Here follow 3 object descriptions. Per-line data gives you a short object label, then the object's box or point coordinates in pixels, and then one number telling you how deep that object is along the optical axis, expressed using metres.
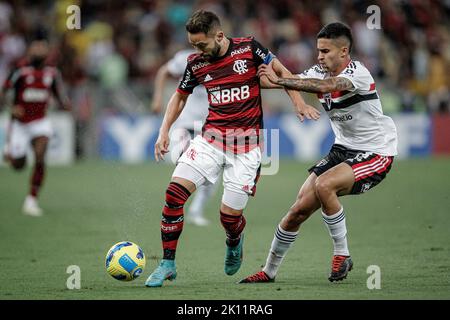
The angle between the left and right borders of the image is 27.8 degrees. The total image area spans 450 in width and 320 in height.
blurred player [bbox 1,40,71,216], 14.32
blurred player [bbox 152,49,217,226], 12.22
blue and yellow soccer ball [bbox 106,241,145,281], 7.70
